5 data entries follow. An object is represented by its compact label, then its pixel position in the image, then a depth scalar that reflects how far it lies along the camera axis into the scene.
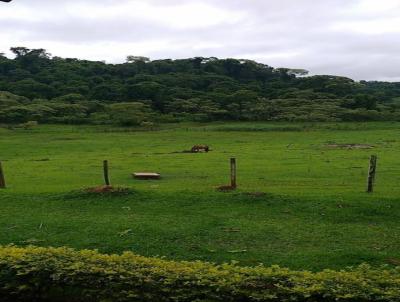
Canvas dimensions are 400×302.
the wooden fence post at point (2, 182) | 22.23
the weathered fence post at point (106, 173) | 21.36
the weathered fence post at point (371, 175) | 19.56
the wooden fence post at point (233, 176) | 20.31
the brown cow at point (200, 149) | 43.28
